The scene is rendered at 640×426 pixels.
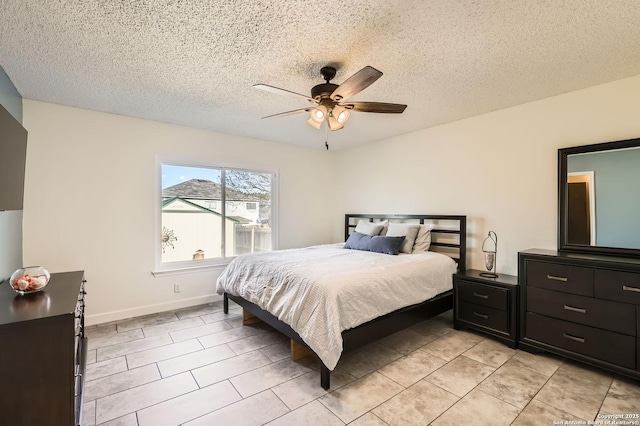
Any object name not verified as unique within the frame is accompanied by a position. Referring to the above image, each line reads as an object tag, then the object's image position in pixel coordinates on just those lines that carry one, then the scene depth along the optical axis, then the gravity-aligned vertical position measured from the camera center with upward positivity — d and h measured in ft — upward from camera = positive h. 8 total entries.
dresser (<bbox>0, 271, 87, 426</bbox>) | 4.54 -2.52
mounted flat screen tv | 5.98 +1.21
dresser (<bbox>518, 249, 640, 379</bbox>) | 7.27 -2.57
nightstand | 9.32 -3.10
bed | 7.33 -2.22
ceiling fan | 6.94 +3.04
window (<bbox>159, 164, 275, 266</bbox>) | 13.15 +0.05
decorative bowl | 5.98 -1.45
